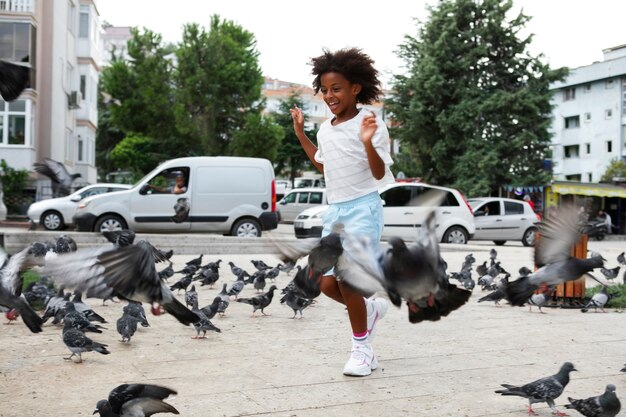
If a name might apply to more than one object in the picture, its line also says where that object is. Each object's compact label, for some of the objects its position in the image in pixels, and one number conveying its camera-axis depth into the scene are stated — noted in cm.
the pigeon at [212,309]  680
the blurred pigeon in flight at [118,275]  324
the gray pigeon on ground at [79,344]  506
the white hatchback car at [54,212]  2056
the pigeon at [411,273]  351
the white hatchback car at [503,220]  2308
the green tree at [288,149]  5091
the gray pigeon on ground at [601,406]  379
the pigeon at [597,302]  814
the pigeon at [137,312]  618
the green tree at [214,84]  3981
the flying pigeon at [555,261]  463
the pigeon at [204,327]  610
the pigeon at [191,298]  741
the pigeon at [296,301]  742
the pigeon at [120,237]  422
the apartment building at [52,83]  2980
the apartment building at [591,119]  5672
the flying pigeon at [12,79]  366
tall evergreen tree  3678
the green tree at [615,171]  4959
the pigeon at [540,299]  772
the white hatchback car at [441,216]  1745
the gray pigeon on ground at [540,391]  402
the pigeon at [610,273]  1138
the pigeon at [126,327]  579
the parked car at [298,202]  3309
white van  1788
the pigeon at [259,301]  779
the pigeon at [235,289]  884
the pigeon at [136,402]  357
